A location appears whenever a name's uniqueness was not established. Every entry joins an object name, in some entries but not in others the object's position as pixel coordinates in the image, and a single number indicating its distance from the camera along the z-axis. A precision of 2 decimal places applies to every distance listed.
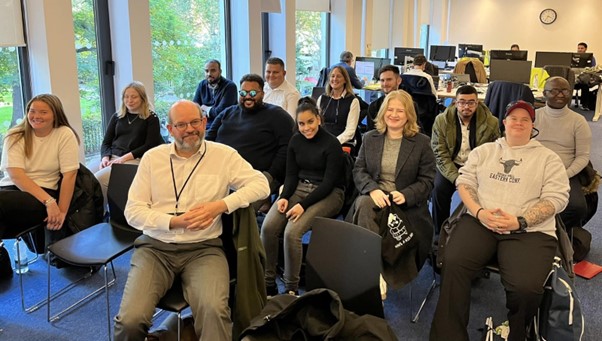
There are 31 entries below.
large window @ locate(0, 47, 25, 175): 3.80
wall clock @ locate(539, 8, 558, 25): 13.10
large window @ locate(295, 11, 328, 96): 7.62
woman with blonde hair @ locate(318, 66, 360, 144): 4.24
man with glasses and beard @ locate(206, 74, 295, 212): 3.45
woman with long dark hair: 2.89
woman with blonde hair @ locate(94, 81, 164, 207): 3.78
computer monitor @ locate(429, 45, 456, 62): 10.18
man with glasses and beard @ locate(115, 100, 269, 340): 2.13
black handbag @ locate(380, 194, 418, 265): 2.63
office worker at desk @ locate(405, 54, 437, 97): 6.44
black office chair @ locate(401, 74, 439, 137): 4.97
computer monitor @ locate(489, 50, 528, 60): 8.61
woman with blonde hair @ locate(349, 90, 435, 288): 2.72
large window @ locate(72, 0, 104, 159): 4.19
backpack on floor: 2.16
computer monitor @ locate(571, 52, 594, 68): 9.23
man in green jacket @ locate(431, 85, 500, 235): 3.38
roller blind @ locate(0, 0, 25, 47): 3.61
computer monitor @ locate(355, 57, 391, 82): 7.49
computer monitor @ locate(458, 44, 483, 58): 10.19
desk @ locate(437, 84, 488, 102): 6.20
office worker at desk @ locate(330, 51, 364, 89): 6.84
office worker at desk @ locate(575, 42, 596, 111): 9.65
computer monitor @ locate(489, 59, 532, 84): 6.41
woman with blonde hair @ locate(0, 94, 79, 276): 2.96
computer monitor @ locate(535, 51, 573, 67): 8.58
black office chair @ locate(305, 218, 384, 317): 2.04
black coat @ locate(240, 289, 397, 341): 1.82
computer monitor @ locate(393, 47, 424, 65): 8.93
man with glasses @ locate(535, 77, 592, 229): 3.17
